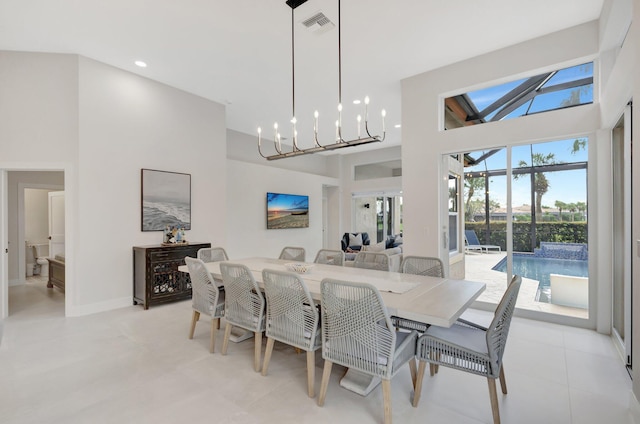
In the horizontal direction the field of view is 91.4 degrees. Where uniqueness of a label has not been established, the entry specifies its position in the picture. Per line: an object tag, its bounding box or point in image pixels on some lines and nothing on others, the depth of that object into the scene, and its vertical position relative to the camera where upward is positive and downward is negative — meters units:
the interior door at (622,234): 2.68 -0.25
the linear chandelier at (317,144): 2.79 +0.62
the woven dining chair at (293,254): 4.14 -0.59
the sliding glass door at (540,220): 3.58 -0.14
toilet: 6.52 -0.97
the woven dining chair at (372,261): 3.46 -0.58
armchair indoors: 8.53 -0.87
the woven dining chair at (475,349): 1.84 -0.87
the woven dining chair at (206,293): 2.87 -0.78
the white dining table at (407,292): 1.86 -0.61
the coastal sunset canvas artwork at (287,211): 7.66 -0.02
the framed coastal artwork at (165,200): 4.62 +0.17
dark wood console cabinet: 4.29 -0.91
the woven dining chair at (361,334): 1.81 -0.76
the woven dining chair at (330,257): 3.74 -0.58
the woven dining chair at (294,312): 2.18 -0.74
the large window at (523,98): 3.57 +1.40
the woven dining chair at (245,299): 2.55 -0.75
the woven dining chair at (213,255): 3.93 -0.57
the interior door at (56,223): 5.79 -0.23
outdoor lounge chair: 4.39 -0.50
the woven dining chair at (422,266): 3.01 -0.56
